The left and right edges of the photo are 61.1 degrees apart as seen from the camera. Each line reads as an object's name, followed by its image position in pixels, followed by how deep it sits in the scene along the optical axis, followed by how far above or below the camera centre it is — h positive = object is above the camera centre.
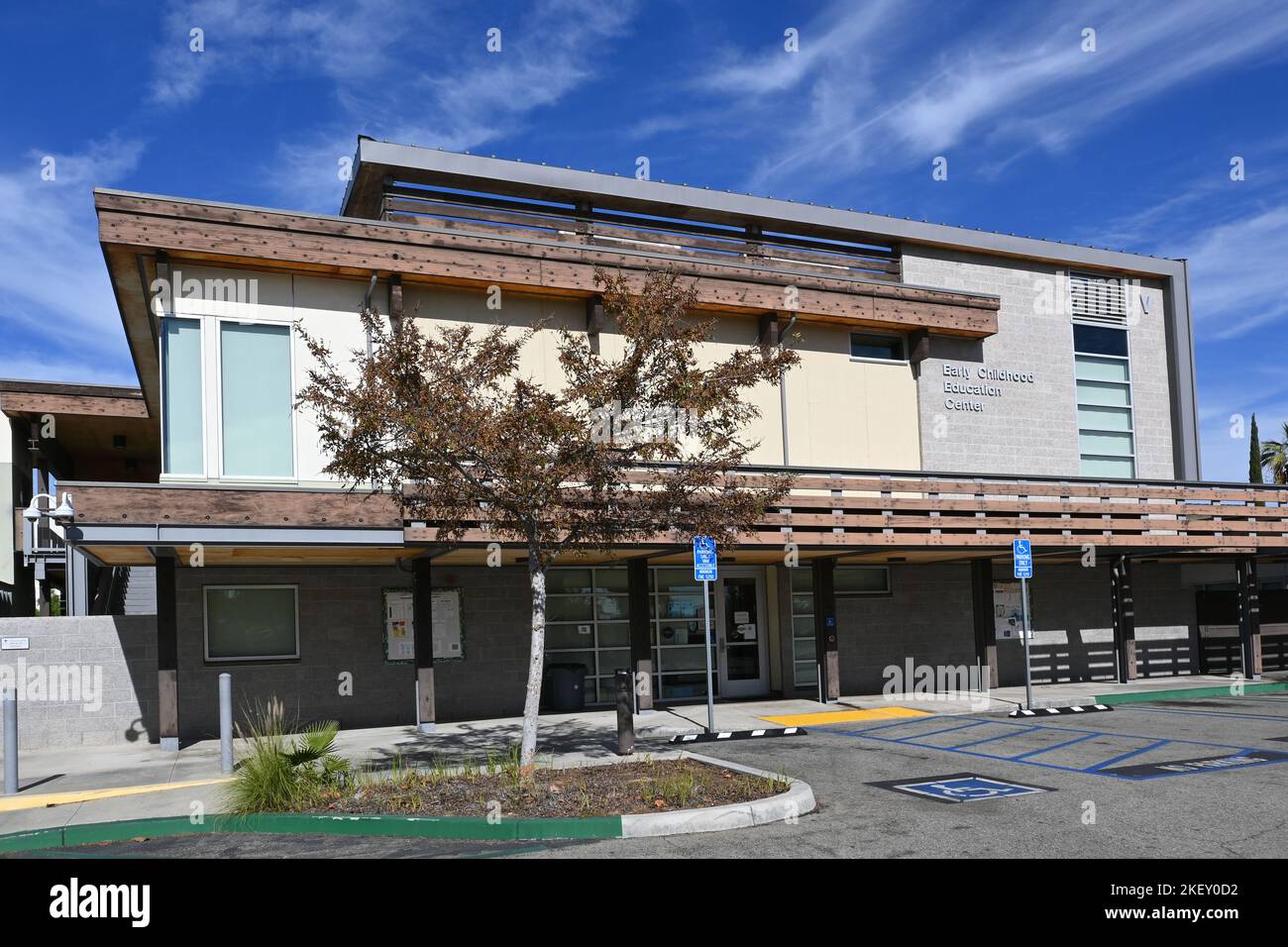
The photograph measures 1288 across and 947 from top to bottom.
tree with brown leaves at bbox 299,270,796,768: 11.03 +1.30
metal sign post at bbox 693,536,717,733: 14.55 -0.13
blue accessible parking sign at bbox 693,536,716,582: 14.56 -0.13
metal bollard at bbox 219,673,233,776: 12.91 -1.86
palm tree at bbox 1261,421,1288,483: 54.25 +3.52
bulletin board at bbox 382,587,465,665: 18.52 -1.14
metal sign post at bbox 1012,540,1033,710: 18.36 -0.39
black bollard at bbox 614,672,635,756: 13.63 -2.05
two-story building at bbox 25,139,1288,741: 16.73 +1.50
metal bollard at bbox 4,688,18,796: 12.30 -1.94
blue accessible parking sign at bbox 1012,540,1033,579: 18.41 -0.34
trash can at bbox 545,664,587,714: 19.59 -2.43
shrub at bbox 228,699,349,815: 10.27 -2.02
